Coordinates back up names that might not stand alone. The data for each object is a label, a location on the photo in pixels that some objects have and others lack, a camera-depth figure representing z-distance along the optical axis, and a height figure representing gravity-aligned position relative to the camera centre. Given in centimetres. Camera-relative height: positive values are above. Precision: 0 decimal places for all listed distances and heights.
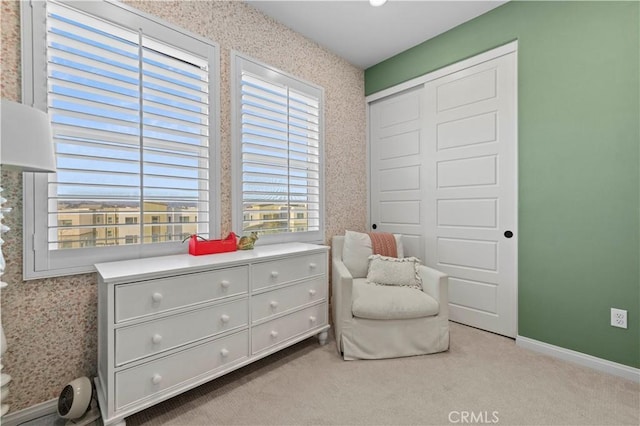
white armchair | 210 -81
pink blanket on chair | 277 -31
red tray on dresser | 192 -23
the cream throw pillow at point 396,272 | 243 -51
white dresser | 139 -61
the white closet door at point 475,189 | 243 +20
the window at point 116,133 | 151 +48
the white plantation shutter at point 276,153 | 232 +51
